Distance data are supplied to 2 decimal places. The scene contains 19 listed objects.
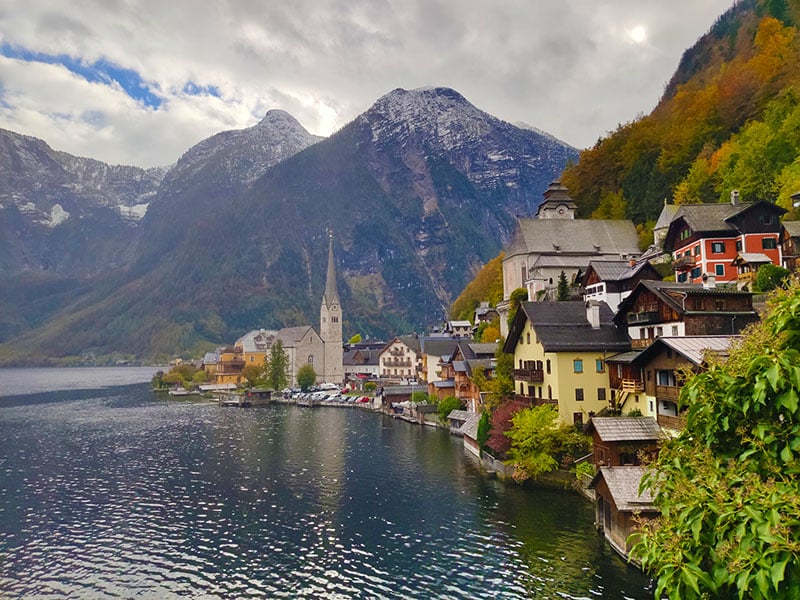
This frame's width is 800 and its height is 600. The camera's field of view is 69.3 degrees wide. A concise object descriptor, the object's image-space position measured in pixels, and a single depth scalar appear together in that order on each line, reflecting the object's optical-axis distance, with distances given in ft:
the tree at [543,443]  142.00
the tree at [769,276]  156.97
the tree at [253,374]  479.41
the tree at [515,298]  252.83
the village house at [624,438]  119.14
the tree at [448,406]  258.18
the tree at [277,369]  456.04
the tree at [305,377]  455.63
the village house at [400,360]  435.94
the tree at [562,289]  224.33
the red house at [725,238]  184.14
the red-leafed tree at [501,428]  160.45
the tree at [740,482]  27.30
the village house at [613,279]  172.86
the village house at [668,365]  113.09
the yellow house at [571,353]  150.61
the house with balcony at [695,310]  127.54
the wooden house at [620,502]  95.55
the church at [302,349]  505.25
